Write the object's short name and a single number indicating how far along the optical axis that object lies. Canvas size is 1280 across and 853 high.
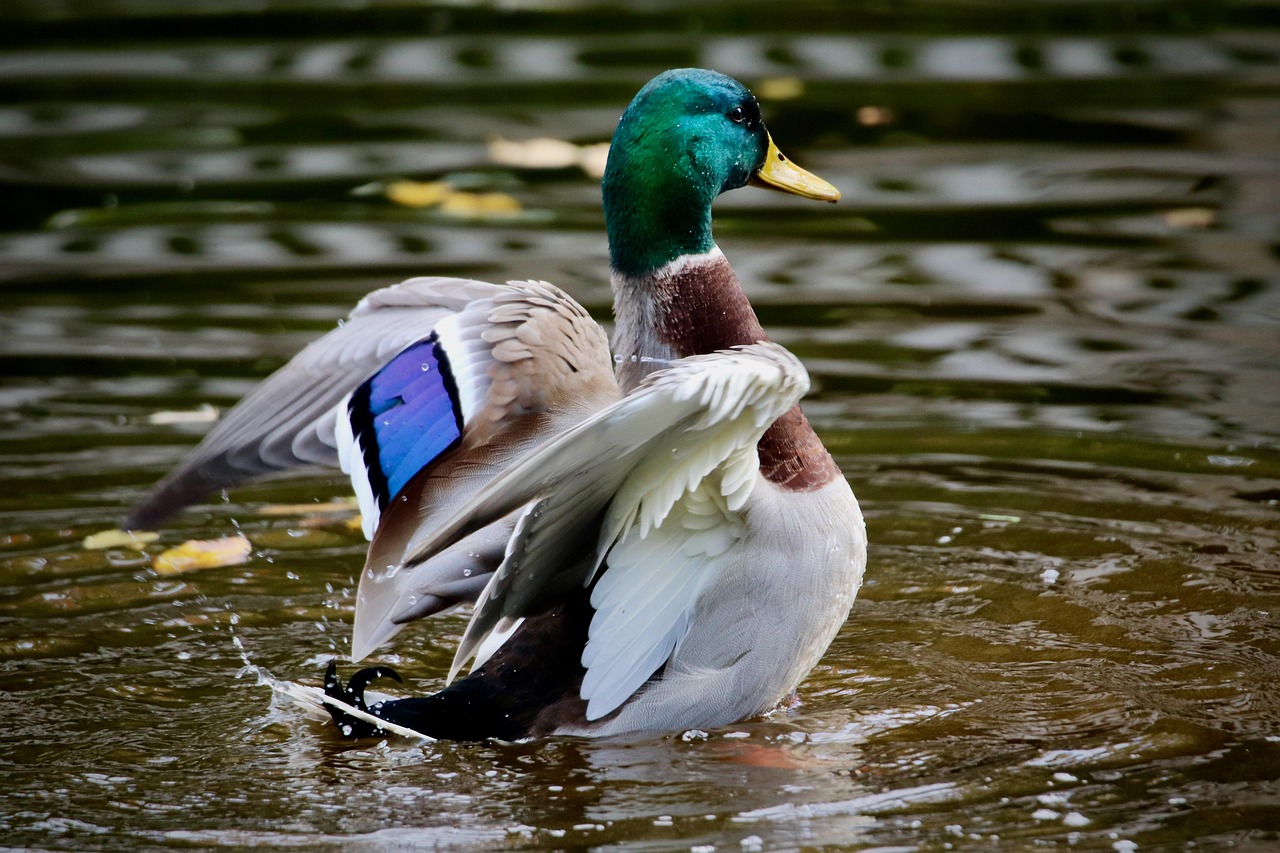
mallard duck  7.55
